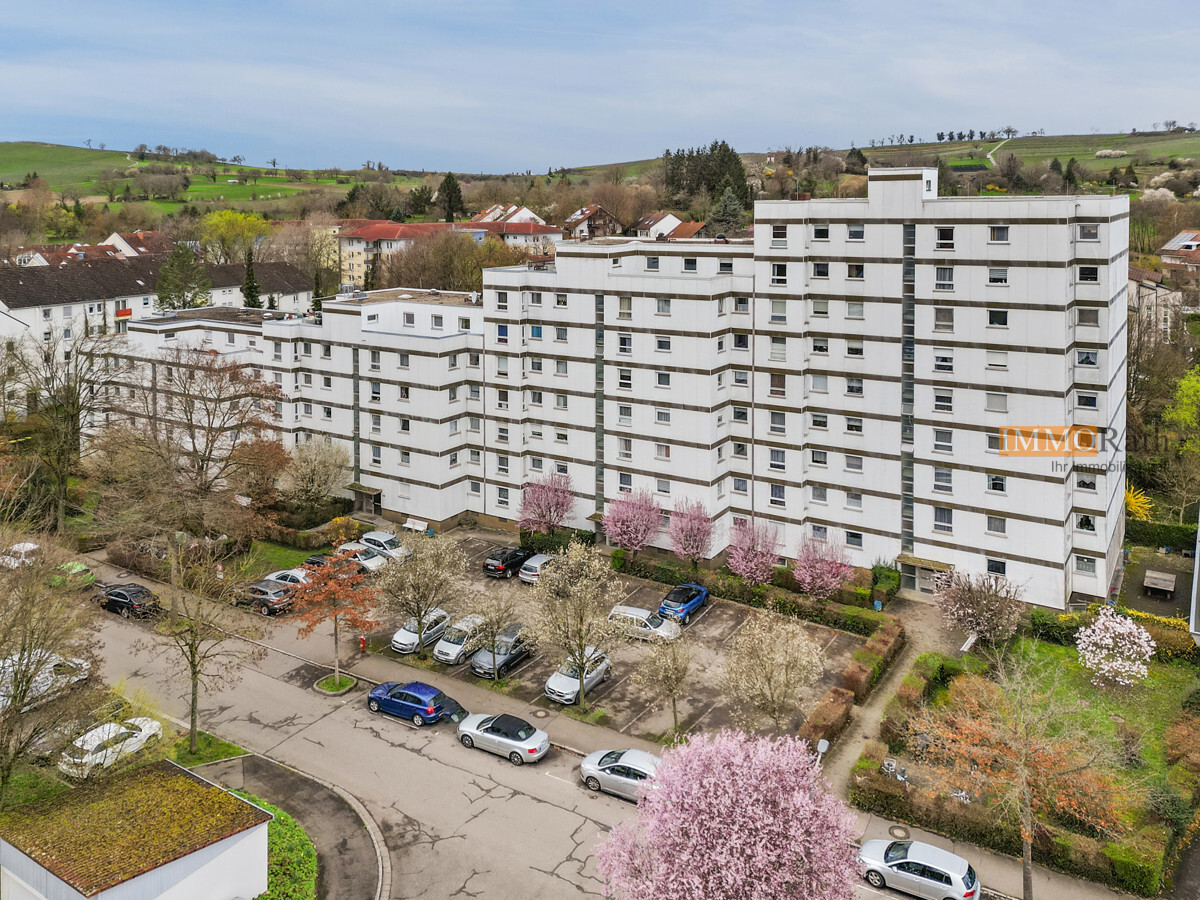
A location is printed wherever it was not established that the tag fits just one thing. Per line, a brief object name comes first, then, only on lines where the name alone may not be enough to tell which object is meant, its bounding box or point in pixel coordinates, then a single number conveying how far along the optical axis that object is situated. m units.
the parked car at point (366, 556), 46.59
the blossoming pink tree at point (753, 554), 43.66
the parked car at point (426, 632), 39.78
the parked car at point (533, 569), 45.72
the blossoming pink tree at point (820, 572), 42.09
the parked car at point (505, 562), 47.12
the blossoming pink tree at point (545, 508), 48.75
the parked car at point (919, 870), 24.27
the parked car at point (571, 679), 35.28
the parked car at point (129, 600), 42.75
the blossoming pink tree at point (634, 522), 45.94
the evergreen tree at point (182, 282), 85.06
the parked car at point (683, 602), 42.44
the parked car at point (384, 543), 48.56
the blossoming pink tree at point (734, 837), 18.02
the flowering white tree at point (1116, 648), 34.84
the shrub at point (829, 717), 31.66
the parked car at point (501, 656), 37.62
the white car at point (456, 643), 38.59
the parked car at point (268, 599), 43.22
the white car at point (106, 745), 26.50
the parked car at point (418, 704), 33.84
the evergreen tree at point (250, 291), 93.50
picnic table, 43.22
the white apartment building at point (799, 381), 40.25
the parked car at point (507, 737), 31.27
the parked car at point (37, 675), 26.81
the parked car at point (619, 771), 28.91
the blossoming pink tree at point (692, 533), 44.94
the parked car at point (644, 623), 38.56
